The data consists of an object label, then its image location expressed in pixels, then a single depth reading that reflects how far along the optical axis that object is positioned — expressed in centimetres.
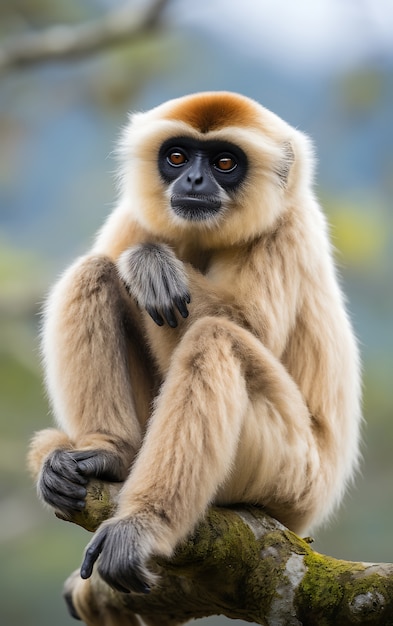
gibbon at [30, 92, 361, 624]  725
